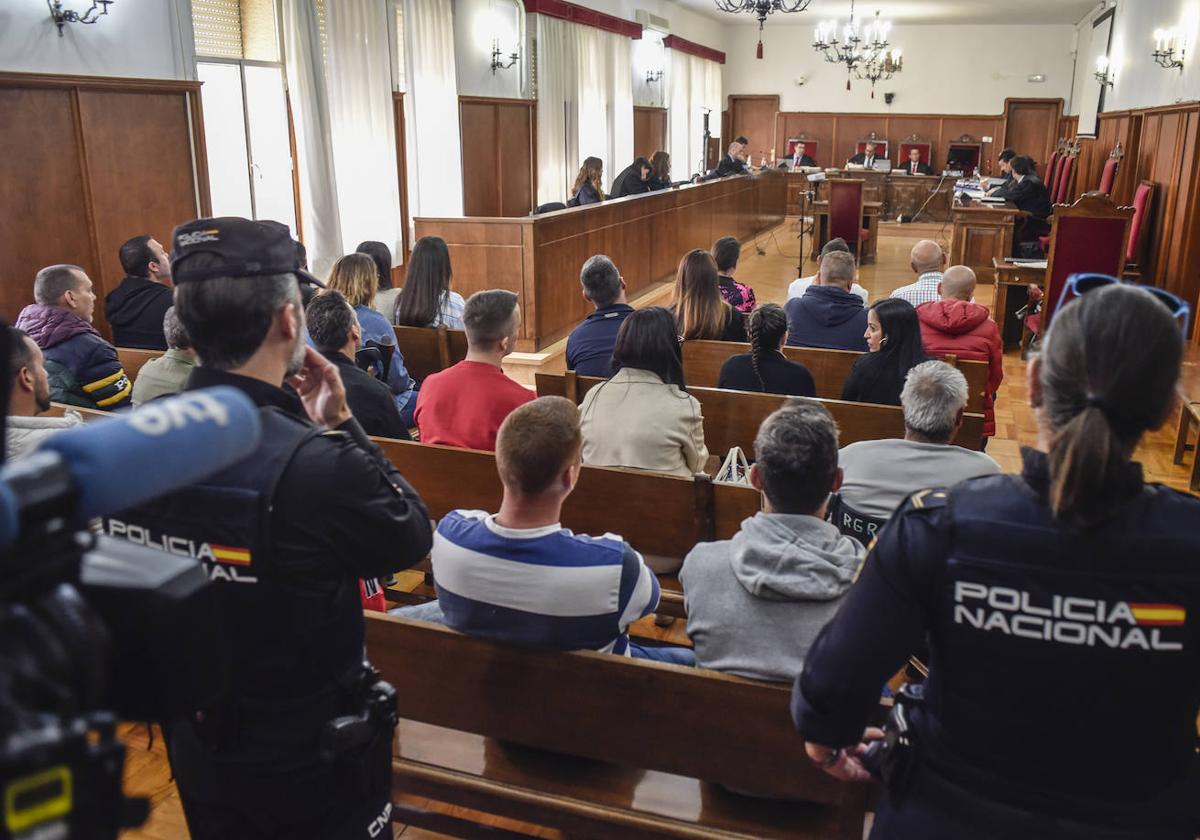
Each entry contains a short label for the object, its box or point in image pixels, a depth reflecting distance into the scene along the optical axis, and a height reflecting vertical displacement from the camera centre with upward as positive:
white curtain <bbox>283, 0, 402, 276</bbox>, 6.78 +0.42
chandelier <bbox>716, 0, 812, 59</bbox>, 10.41 +1.84
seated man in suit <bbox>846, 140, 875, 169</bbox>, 17.83 +0.37
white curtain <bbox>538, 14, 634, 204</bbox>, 10.91 +0.94
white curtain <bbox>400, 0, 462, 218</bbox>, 8.13 +0.61
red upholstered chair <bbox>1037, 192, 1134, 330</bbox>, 6.86 -0.44
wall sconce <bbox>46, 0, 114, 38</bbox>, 4.86 +0.85
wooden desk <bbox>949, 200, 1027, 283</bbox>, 9.59 -0.55
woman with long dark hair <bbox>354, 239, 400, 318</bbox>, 5.05 -0.46
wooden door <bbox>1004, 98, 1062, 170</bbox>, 18.16 +0.95
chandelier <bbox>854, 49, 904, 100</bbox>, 16.56 +1.97
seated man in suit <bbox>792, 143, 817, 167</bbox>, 18.17 +0.36
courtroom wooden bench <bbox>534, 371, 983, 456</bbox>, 3.37 -0.83
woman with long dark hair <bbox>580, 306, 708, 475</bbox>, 3.01 -0.71
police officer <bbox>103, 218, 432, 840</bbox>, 1.24 -0.48
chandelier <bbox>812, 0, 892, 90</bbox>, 16.46 +2.42
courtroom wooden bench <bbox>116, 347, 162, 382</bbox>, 4.21 -0.76
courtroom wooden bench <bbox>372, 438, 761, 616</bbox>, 2.64 -0.91
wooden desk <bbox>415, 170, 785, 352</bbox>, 7.09 -0.56
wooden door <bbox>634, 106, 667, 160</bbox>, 14.59 +0.75
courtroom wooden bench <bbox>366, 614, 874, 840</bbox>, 1.70 -1.03
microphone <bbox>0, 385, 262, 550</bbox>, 0.54 -0.16
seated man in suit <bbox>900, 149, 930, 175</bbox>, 17.72 +0.22
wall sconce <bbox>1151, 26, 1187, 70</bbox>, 8.04 +1.08
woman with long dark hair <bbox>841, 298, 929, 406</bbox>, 3.70 -0.68
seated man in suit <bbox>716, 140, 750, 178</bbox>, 12.85 +0.21
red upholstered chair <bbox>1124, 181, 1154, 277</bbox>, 8.58 -0.39
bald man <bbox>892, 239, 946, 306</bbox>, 5.40 -0.54
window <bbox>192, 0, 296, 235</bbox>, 6.53 +0.51
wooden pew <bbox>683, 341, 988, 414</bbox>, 4.42 -0.83
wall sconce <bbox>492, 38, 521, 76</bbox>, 9.64 +1.21
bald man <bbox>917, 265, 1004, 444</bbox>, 4.54 -0.71
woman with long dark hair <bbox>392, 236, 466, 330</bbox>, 4.88 -0.54
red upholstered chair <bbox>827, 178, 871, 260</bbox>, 11.98 -0.41
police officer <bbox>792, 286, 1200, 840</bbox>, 1.05 -0.49
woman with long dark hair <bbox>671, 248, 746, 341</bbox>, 4.62 -0.59
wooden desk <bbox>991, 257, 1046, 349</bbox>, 7.44 -0.77
